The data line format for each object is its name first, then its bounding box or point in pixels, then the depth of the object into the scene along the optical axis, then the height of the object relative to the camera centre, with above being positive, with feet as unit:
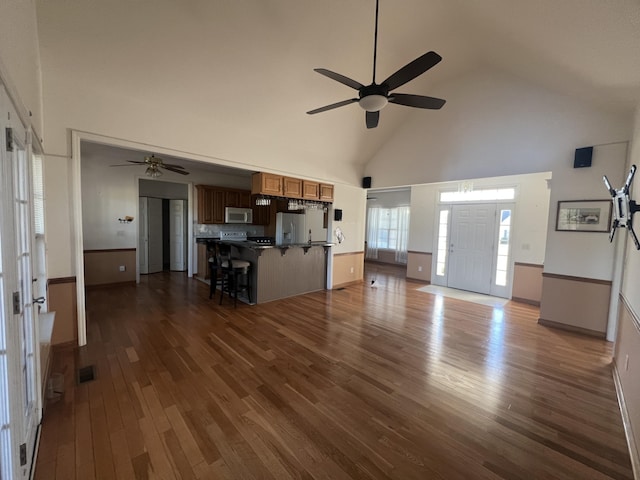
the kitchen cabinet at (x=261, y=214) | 24.31 +0.65
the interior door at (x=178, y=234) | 23.56 -1.43
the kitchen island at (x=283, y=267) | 15.56 -2.90
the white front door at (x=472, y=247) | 18.98 -1.46
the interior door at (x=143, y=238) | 22.41 -1.75
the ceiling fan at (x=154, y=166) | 14.34 +3.00
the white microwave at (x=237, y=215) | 22.30 +0.49
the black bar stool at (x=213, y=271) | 15.92 -3.12
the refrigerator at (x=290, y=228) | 20.90 -0.45
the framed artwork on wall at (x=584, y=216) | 11.63 +0.70
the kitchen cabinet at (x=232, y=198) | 22.34 +1.92
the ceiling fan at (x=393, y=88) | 6.84 +4.01
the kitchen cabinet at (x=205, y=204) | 21.06 +1.27
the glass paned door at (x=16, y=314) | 3.81 -1.73
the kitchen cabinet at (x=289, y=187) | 15.08 +2.17
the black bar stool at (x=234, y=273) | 14.92 -3.14
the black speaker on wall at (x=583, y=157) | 11.72 +3.36
